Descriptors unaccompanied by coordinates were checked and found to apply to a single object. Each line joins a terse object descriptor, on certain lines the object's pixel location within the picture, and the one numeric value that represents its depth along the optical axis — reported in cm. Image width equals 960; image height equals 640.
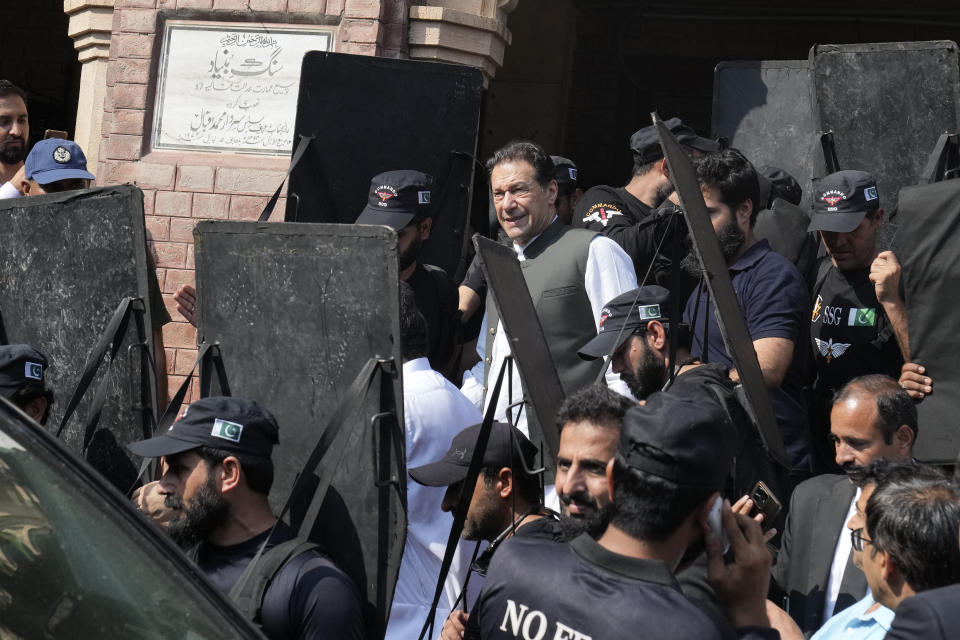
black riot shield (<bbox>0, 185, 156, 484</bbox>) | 378
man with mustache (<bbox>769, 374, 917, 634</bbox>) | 337
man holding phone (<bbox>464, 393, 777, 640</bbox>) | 218
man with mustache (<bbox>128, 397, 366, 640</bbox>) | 309
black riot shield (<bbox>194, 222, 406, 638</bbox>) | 308
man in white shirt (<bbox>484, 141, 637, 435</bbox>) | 418
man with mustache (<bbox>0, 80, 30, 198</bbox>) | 580
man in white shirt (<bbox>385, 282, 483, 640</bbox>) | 351
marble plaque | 620
